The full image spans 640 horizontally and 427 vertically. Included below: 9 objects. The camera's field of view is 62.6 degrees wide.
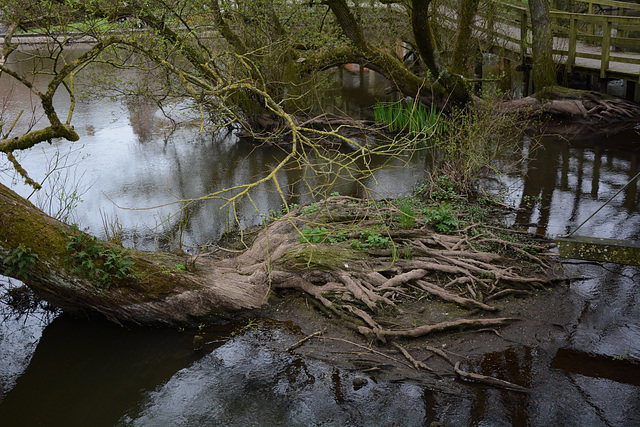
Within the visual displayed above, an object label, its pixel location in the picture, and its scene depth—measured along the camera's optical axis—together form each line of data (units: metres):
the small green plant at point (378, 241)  6.80
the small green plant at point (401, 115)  12.29
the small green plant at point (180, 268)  5.95
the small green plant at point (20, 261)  5.01
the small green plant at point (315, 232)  6.98
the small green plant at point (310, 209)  7.84
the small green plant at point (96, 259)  5.32
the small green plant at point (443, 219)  7.38
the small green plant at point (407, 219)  7.20
